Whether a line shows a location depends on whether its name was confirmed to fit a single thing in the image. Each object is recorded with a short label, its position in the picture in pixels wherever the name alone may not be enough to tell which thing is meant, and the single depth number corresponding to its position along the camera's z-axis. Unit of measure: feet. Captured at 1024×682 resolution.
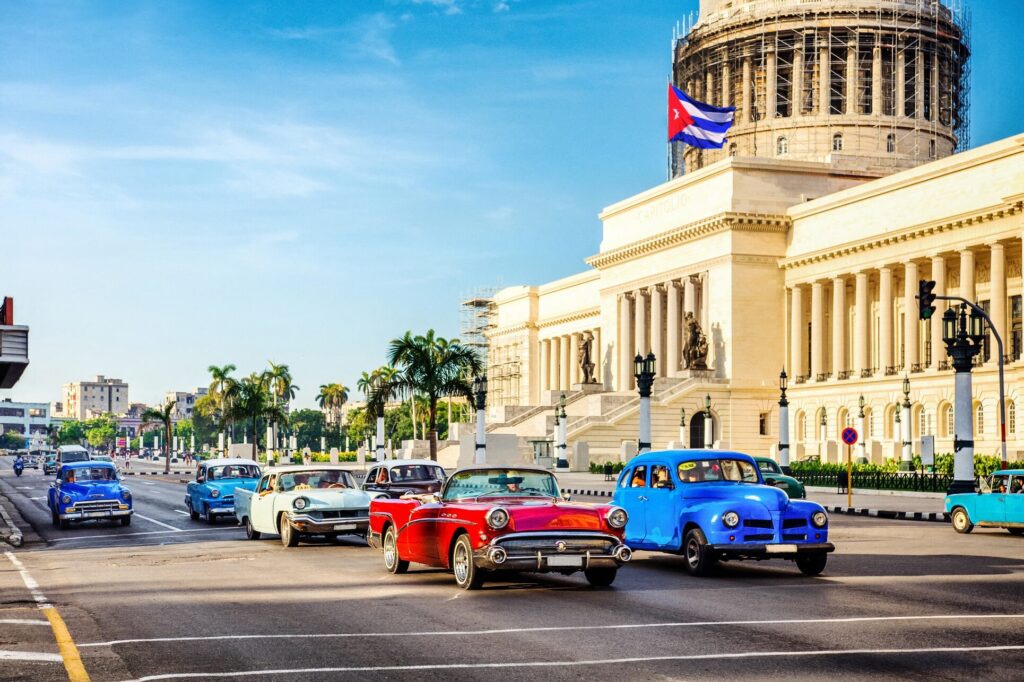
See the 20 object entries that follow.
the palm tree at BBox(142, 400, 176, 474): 403.01
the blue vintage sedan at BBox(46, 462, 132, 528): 105.50
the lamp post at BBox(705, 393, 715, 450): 255.09
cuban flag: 277.03
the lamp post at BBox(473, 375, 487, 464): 207.31
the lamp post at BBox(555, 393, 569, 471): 246.68
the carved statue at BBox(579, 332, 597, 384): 321.11
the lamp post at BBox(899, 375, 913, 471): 197.64
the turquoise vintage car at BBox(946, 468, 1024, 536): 89.30
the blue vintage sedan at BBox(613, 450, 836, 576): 60.70
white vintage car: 79.82
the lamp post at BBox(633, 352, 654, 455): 169.89
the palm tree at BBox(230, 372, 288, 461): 330.95
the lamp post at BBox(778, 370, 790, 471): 190.08
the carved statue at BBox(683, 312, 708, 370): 278.46
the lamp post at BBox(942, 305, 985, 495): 117.91
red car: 53.98
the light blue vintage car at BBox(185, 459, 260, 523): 107.24
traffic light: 128.16
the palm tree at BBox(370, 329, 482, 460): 236.84
